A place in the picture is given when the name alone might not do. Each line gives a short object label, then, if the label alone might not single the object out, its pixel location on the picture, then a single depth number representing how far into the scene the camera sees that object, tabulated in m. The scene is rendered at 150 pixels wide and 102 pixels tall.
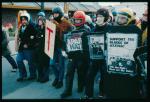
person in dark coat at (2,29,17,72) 6.08
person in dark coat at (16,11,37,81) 6.55
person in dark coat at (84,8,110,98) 6.07
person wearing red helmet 6.31
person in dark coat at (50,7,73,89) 6.61
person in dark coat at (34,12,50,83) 6.51
